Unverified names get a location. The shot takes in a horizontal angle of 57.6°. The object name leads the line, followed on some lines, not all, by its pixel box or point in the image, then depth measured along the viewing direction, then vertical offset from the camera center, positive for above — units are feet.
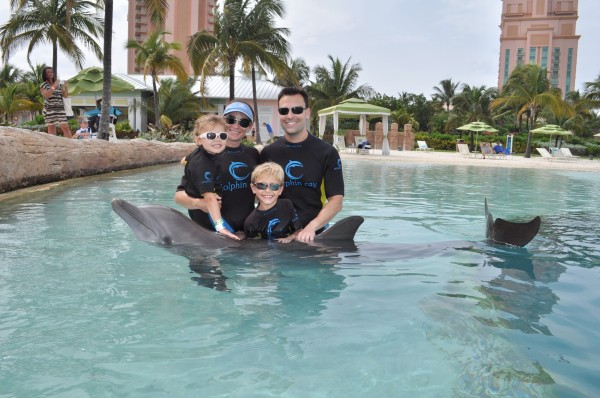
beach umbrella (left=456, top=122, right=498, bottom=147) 104.68 +5.66
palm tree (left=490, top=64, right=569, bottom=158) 92.79 +10.72
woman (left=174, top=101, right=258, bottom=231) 13.25 -0.61
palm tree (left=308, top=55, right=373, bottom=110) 135.23 +16.62
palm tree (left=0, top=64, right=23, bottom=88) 156.46 +19.18
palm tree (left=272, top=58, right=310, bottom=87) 143.02 +21.10
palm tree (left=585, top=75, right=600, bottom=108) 145.20 +18.96
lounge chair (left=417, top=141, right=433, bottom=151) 121.20 +1.97
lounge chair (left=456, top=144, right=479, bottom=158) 97.58 +0.86
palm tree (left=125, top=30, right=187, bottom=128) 96.46 +15.76
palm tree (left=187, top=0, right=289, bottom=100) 83.92 +17.03
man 13.57 -0.40
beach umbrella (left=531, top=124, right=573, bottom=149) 100.48 +5.27
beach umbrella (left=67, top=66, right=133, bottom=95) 74.69 +8.40
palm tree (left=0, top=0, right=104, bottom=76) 75.72 +16.25
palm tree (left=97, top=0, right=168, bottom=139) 46.68 +8.78
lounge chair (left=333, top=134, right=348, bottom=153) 92.73 +1.47
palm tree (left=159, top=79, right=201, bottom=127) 112.37 +8.97
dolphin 13.51 -2.06
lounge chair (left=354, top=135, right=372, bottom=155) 90.07 +0.91
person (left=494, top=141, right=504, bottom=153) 98.84 +1.60
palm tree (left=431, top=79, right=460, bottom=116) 183.01 +21.29
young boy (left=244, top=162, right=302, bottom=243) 12.82 -1.54
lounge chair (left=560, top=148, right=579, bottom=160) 90.65 +1.06
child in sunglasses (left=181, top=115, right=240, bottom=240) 12.79 -0.41
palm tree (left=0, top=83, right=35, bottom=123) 118.73 +8.20
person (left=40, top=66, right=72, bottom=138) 35.94 +2.81
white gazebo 86.94 +6.59
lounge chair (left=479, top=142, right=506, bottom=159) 91.86 +0.80
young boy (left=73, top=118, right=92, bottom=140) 52.54 +1.21
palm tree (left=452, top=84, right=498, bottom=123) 156.66 +15.81
